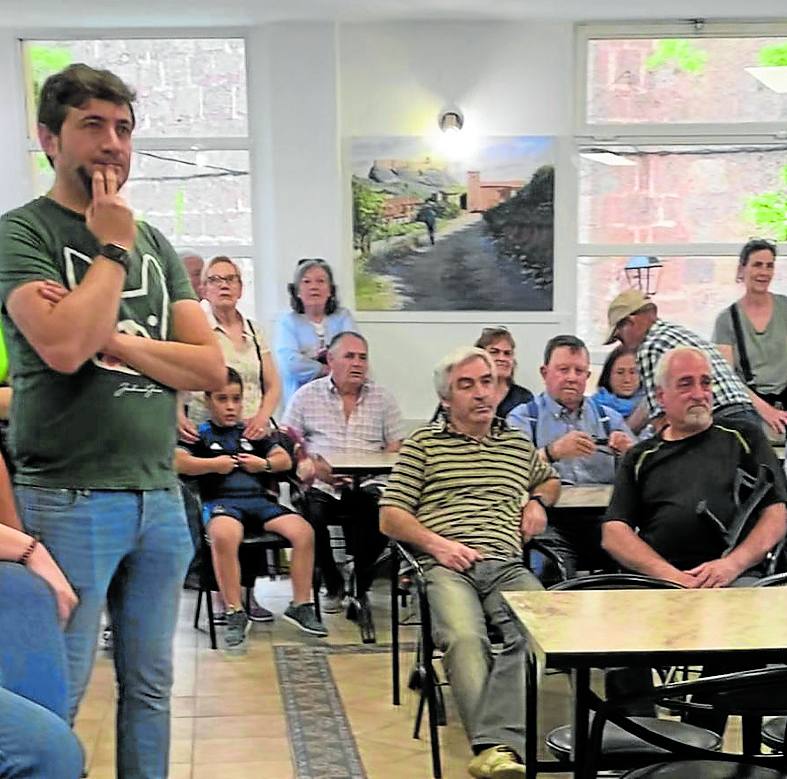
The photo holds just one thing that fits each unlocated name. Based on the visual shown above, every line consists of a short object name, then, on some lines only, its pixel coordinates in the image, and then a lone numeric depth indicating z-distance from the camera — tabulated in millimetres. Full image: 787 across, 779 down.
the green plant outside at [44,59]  6281
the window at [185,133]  6270
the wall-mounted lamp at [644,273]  6426
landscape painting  6164
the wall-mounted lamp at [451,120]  6066
